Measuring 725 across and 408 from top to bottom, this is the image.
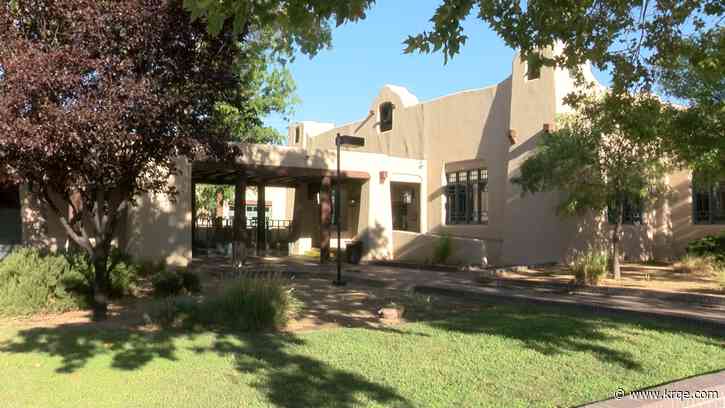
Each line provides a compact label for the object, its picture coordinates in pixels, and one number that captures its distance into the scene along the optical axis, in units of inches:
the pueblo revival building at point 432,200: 663.8
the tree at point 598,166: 530.0
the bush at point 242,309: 319.9
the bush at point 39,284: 376.5
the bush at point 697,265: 595.0
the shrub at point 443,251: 764.6
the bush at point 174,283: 456.4
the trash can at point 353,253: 812.0
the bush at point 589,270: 519.8
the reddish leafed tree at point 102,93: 282.8
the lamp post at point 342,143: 543.5
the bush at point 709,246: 661.1
